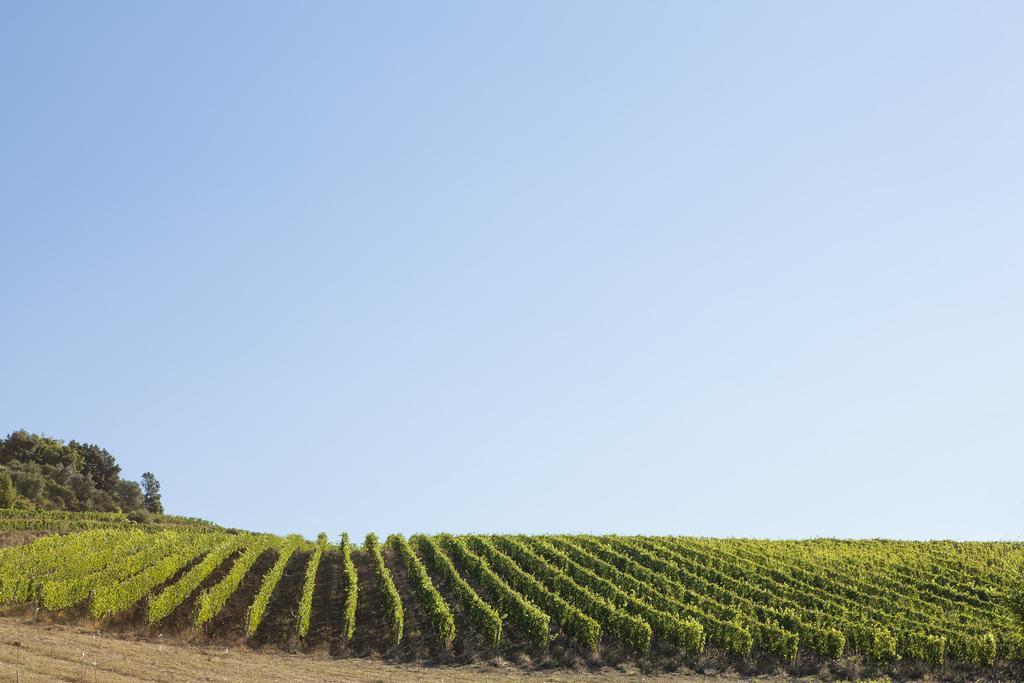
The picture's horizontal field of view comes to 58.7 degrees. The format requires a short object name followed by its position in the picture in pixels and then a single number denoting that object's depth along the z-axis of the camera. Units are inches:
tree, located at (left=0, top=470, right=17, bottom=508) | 3198.8
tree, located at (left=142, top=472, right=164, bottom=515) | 4616.1
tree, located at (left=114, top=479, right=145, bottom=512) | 4190.5
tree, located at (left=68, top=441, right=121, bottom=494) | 4256.9
